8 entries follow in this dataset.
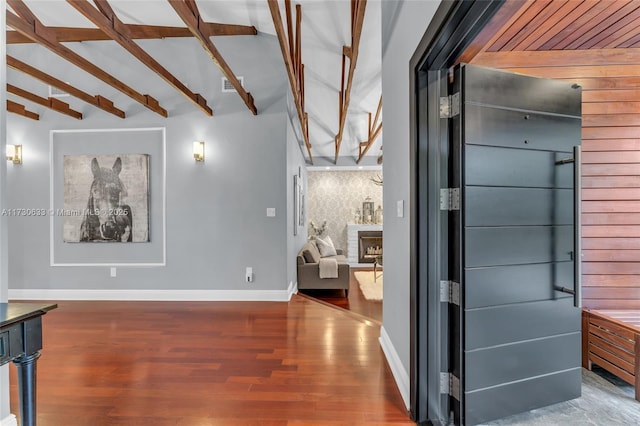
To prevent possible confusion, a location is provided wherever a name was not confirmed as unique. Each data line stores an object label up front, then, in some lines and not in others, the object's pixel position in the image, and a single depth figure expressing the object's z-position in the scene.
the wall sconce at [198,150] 4.11
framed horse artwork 4.18
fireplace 8.03
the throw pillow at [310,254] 5.24
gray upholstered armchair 5.02
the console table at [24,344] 1.19
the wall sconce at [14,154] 4.15
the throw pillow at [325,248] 6.18
